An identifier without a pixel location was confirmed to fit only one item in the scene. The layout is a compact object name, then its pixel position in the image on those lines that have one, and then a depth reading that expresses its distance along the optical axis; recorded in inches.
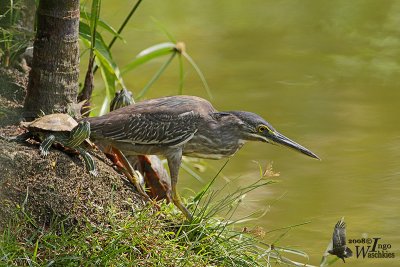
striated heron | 457.1
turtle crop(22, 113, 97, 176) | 433.4
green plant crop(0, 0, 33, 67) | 518.6
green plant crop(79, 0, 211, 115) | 510.8
